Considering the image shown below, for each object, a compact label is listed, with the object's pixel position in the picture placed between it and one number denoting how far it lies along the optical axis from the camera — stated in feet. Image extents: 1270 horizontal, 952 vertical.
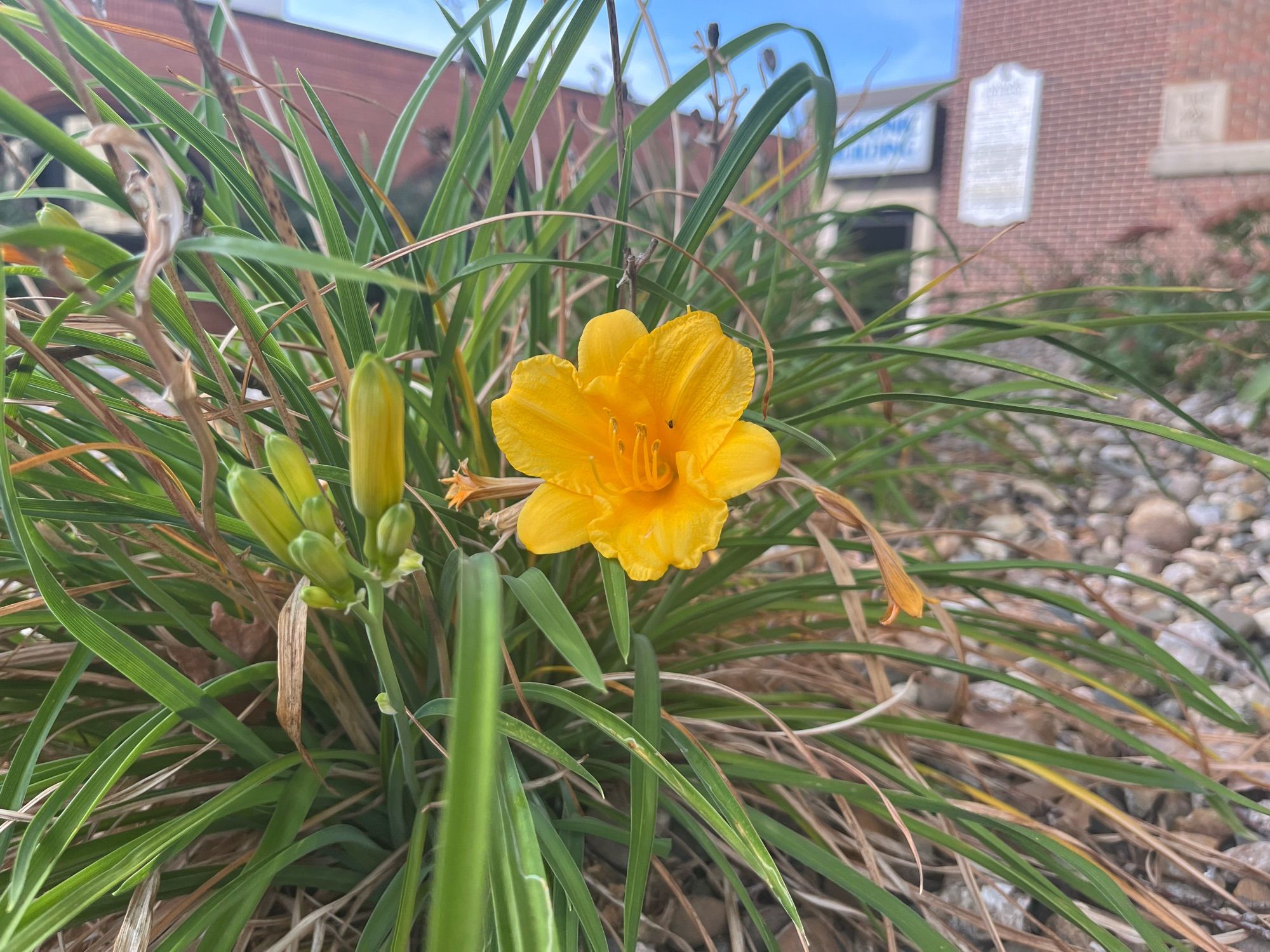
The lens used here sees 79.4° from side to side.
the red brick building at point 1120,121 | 25.09
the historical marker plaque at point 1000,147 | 30.66
